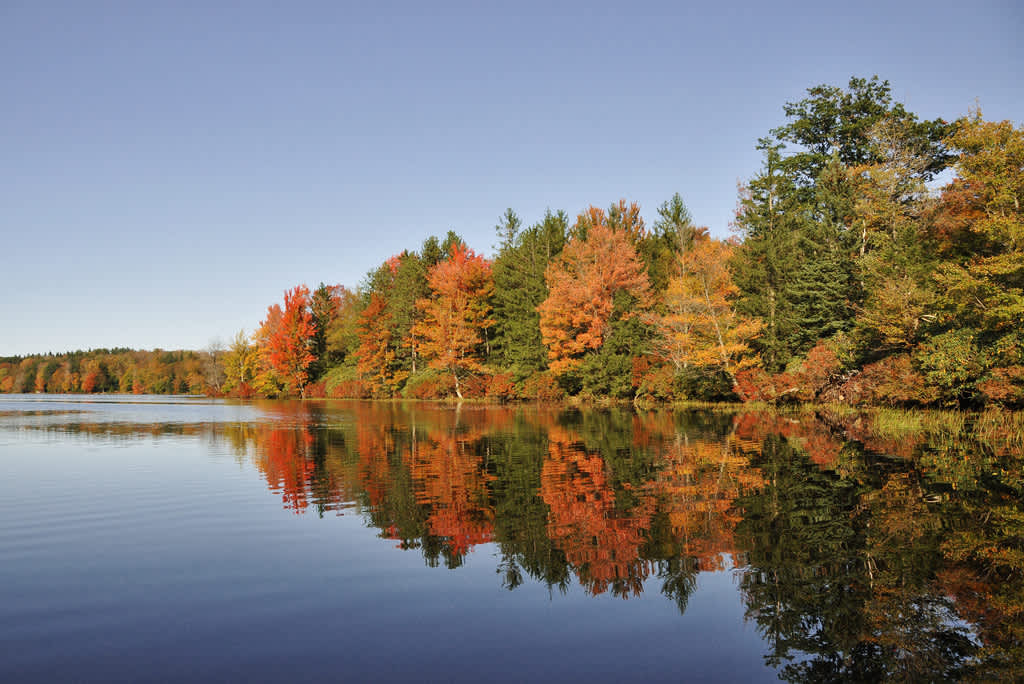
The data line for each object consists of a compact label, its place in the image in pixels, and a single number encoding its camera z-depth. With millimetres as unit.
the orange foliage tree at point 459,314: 64438
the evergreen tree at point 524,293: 58781
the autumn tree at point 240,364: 96875
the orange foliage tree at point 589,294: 51438
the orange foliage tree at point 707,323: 42312
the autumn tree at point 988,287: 24531
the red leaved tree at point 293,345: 84188
